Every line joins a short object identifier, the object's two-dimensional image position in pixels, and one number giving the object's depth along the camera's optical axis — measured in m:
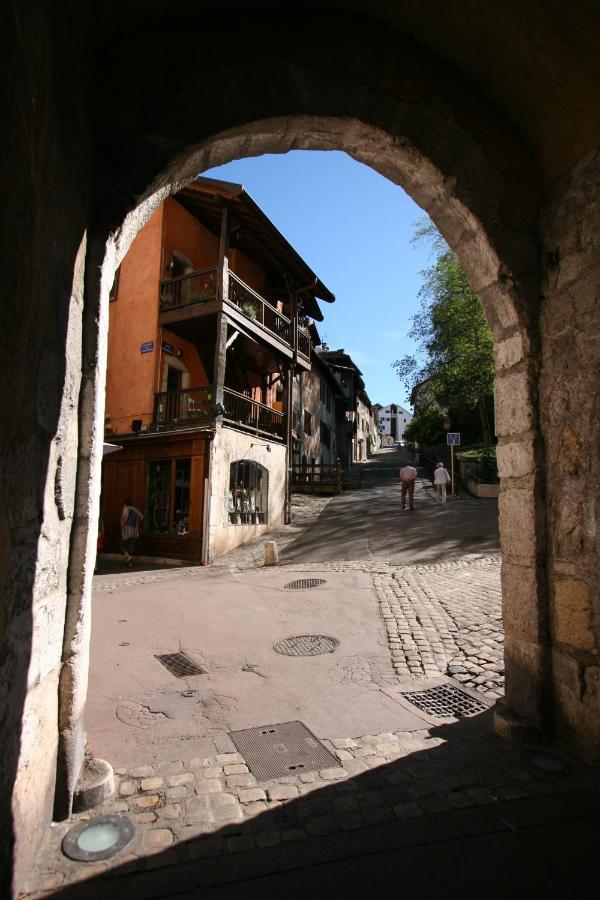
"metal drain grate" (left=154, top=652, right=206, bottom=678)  4.43
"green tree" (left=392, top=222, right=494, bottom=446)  23.06
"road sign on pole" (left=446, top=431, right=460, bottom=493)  16.02
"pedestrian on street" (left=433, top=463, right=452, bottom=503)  16.45
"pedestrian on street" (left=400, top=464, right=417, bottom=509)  15.29
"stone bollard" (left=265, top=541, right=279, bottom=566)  10.54
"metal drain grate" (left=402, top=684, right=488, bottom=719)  3.55
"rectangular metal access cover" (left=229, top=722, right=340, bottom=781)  2.75
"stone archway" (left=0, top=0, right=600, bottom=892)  1.69
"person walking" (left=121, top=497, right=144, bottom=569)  11.74
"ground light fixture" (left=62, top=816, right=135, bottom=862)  1.98
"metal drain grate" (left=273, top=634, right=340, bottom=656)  4.94
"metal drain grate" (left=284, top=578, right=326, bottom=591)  7.91
